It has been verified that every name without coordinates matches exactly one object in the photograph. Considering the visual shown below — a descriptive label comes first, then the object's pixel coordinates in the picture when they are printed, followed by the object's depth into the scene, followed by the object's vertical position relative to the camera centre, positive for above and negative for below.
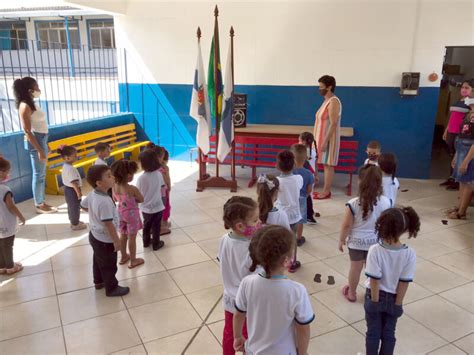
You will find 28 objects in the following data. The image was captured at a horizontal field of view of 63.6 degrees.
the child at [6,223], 3.01 -1.14
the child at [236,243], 1.80 -0.75
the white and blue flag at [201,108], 5.34 -0.38
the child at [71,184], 3.85 -1.05
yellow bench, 5.36 -1.13
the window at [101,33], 14.55 +1.70
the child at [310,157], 4.23 -0.84
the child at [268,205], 2.32 -0.73
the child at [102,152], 3.91 -0.73
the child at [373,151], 3.76 -0.66
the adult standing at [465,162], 4.38 -0.89
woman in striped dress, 4.96 -0.65
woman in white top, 4.32 -0.60
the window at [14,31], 14.88 +1.79
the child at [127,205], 3.02 -1.03
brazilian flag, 5.33 -0.05
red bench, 5.97 -1.16
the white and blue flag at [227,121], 5.28 -0.55
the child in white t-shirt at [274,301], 1.42 -0.81
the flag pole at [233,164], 5.55 -1.18
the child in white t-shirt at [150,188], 3.37 -0.95
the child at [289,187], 3.01 -0.83
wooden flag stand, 5.48 -1.43
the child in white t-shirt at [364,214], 2.46 -0.85
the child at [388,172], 2.93 -0.67
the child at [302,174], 3.43 -0.81
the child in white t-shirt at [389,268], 1.88 -0.90
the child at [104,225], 2.67 -1.02
